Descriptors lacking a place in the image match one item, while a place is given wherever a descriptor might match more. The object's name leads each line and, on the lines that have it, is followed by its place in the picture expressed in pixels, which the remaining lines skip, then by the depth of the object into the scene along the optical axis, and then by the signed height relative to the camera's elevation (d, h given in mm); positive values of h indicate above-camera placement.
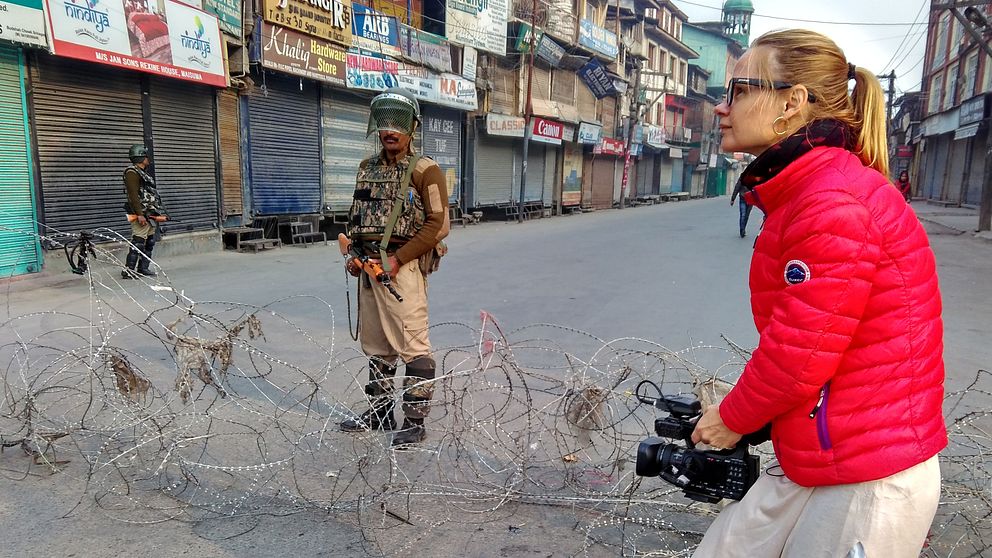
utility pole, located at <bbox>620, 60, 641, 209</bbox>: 35281 +2945
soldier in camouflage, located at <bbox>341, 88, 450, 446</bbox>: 3814 -383
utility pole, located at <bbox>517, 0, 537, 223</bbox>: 22797 +1854
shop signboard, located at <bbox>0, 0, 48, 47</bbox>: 8289 +1718
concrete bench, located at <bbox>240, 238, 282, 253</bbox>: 12766 -1477
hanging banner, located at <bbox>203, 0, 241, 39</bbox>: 11891 +2700
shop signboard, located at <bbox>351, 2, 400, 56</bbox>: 15586 +3248
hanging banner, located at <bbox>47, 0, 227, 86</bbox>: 9164 +1884
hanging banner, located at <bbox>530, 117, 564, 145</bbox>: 24562 +1550
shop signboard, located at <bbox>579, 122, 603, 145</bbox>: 29328 +1804
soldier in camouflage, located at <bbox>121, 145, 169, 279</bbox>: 9336 -585
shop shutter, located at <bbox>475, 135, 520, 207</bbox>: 22438 -10
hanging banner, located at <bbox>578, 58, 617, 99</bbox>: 27592 +3920
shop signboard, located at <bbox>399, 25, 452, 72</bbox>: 17219 +3207
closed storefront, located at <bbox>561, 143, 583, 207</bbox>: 28922 -122
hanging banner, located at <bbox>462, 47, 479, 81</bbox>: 20391 +3281
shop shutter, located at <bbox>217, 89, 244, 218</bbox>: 12875 +308
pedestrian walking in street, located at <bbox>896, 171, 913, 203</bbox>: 20109 -48
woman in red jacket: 1409 -325
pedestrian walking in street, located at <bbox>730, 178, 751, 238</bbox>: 16734 -985
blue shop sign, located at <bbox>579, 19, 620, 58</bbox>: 28125 +5895
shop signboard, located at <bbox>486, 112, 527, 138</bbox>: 21984 +1534
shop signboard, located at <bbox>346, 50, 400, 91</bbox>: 15531 +2278
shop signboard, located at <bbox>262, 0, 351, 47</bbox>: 13219 +3076
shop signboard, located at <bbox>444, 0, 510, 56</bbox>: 19641 +4451
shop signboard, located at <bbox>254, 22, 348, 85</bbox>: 13172 +2288
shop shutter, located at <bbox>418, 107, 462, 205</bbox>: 19438 +895
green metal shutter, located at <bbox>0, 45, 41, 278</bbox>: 8758 -231
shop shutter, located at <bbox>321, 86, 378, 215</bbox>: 15758 +575
